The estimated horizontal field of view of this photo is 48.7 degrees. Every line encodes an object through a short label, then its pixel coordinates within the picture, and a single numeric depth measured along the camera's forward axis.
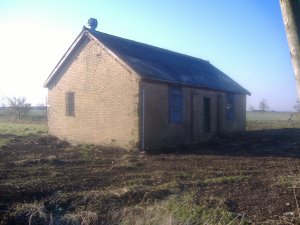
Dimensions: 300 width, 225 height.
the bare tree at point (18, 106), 47.50
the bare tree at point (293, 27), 4.17
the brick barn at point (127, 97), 15.15
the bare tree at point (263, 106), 104.44
